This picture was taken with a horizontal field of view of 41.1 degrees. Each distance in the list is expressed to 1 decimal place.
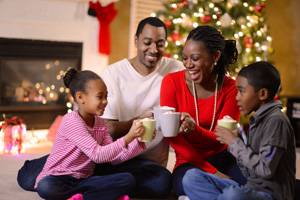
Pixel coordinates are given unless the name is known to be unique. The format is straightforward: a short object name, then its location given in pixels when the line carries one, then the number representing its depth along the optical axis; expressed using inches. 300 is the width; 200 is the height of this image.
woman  86.2
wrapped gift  137.0
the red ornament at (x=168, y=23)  182.2
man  98.7
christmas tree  181.5
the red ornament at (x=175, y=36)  180.9
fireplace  167.3
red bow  175.9
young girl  81.8
